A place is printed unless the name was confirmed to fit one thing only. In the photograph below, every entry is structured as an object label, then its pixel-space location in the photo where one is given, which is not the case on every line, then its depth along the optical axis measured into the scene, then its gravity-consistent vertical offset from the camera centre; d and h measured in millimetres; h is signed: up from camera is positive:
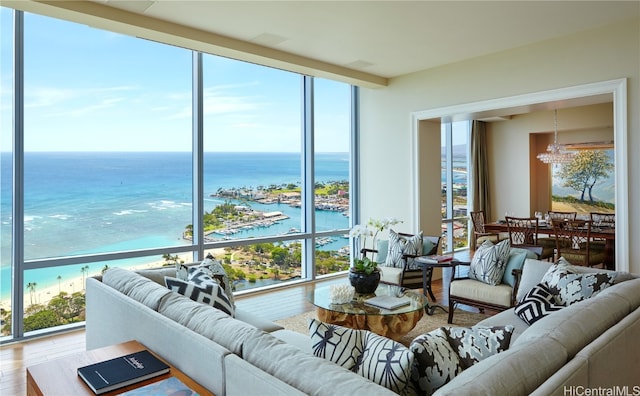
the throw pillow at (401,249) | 5445 -651
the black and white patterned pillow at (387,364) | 1546 -622
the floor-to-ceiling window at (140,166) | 4289 +423
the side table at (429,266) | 4828 -775
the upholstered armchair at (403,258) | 5289 -770
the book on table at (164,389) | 1666 -757
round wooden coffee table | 3396 -953
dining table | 6109 -555
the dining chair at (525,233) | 6828 -579
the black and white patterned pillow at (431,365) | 1605 -640
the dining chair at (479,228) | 8244 -584
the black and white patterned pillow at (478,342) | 1711 -594
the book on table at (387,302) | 3510 -875
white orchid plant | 3941 -590
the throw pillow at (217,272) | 3393 -583
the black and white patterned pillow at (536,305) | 2959 -761
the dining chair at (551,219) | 6995 -374
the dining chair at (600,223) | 6469 -427
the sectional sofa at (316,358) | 1457 -628
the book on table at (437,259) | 4902 -711
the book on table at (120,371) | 1746 -747
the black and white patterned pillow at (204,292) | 2838 -625
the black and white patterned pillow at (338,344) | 1718 -598
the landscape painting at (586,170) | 8703 +574
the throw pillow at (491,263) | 4191 -656
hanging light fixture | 8156 +802
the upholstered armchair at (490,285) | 4020 -861
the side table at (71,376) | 1746 -771
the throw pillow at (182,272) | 3266 -558
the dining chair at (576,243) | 6098 -703
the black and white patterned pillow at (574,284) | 2936 -616
